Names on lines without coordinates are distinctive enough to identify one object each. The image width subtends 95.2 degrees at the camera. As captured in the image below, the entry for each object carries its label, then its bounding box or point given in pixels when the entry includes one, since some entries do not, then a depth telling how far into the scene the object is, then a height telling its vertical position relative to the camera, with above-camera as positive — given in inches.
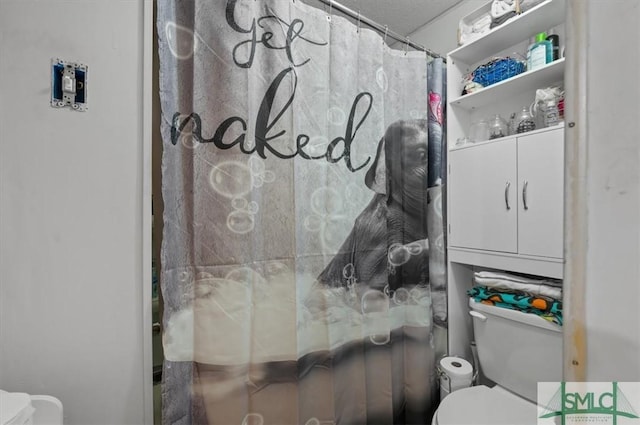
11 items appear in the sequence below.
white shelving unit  45.6 +6.0
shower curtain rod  49.0 +34.8
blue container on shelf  52.1 +26.4
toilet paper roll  53.8 -30.0
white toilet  44.4 -26.4
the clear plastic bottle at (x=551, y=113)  46.4 +16.3
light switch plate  30.6 +13.5
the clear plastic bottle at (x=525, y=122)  50.6 +16.0
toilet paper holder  55.1 -32.2
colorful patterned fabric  46.1 -15.1
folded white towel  46.7 -11.9
